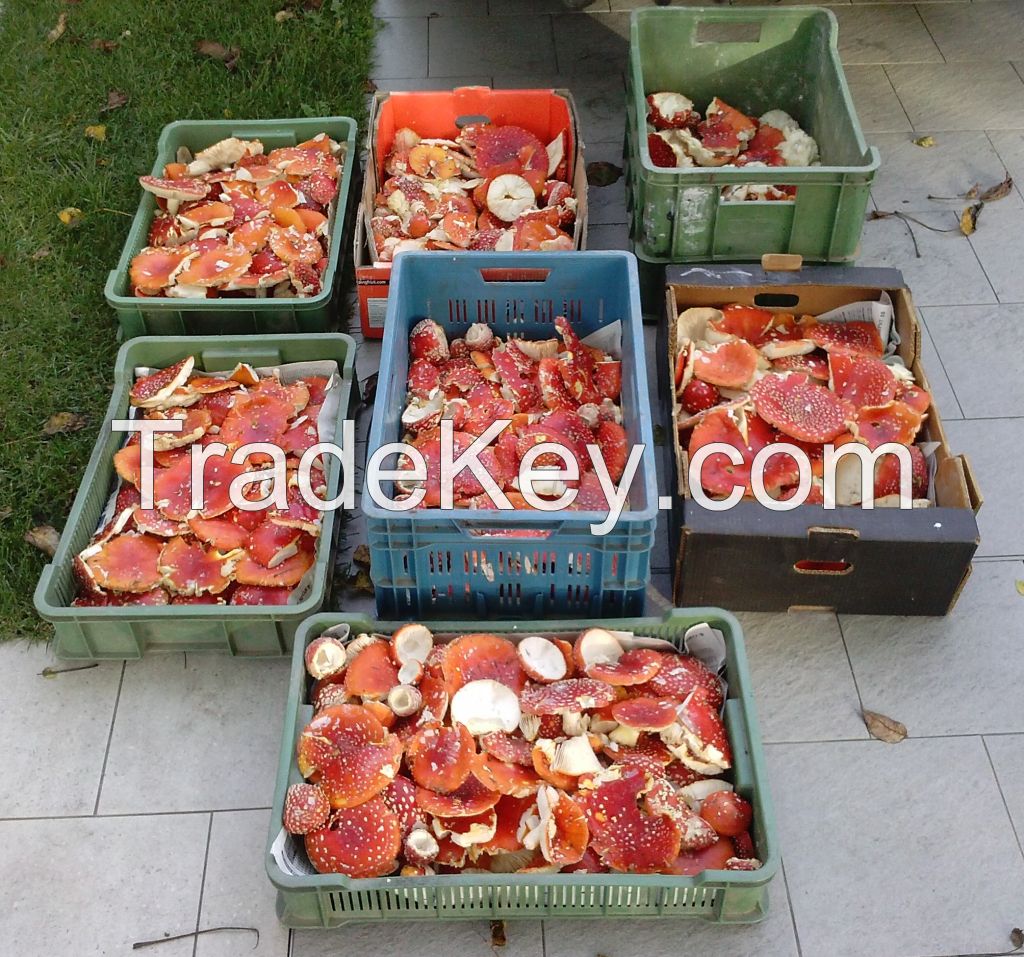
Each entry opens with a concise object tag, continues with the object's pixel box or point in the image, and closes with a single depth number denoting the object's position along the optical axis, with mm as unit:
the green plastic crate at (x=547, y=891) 1966
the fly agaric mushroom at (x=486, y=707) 2172
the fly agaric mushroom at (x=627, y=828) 1984
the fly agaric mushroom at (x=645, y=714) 2115
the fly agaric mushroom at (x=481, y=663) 2229
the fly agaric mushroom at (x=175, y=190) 3422
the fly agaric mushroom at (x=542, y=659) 2250
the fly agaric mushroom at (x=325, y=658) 2287
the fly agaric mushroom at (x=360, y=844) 2004
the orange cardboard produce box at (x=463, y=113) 3668
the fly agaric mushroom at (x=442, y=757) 2072
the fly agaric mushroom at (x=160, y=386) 2906
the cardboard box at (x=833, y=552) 2449
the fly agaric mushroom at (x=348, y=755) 2049
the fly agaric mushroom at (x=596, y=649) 2287
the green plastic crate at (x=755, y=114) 3061
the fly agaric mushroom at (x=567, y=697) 2131
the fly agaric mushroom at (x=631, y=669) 2180
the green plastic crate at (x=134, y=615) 2467
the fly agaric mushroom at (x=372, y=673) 2234
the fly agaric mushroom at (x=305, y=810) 2021
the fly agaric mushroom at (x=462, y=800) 2025
